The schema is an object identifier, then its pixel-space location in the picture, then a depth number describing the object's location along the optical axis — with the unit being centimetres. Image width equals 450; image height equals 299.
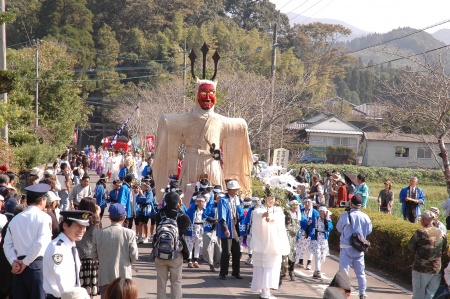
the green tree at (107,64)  6369
